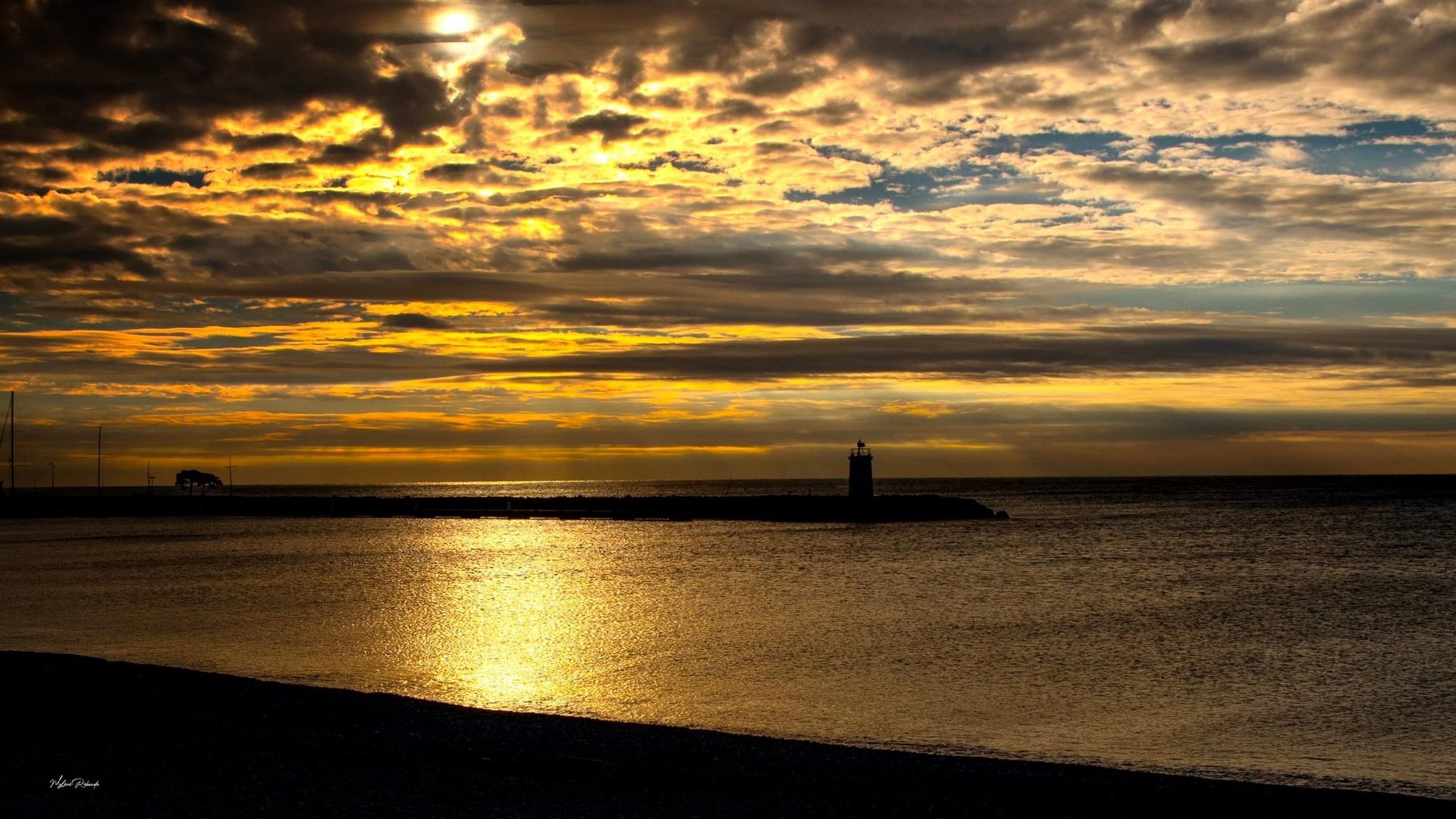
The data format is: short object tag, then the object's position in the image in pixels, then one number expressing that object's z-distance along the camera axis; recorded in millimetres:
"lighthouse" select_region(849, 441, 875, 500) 84938
